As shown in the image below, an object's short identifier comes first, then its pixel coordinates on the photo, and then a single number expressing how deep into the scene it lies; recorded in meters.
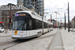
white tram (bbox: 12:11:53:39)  5.96
